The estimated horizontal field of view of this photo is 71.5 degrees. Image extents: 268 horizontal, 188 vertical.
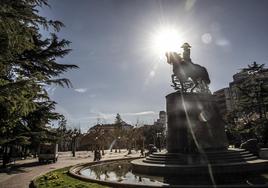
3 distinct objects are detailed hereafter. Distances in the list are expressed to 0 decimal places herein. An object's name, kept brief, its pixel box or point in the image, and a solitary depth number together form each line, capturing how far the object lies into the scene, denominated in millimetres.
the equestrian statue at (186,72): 13312
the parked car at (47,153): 22926
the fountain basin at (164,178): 7729
